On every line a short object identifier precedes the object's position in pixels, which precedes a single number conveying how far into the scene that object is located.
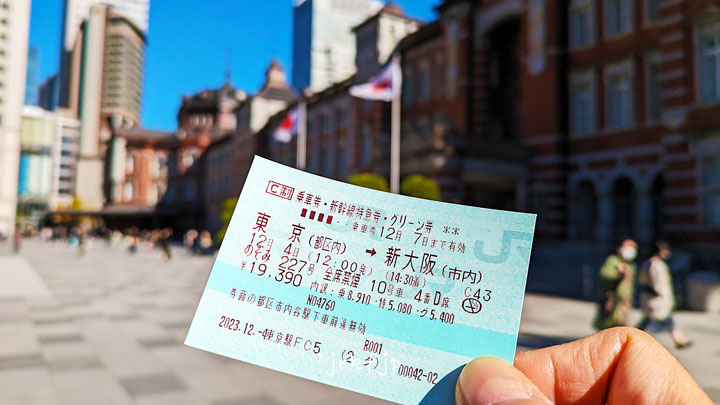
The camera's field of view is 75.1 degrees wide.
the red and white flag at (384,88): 18.69
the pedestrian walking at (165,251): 25.42
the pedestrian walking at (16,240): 29.36
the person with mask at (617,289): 7.42
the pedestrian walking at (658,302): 7.46
